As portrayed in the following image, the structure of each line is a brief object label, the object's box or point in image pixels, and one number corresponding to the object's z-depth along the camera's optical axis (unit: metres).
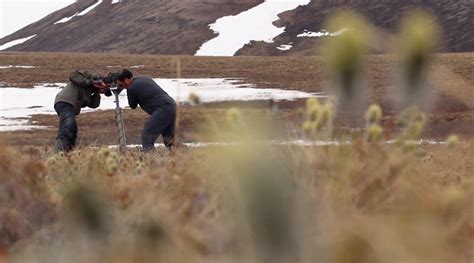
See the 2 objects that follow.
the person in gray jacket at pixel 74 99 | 26.00
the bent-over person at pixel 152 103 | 27.30
